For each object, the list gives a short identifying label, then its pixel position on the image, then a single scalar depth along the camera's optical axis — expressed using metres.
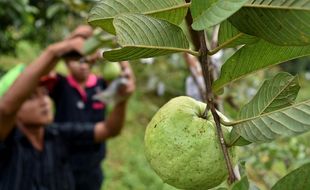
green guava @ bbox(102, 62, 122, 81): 2.18
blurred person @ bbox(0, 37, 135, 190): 1.81
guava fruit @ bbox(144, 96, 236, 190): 0.51
